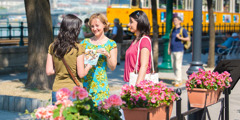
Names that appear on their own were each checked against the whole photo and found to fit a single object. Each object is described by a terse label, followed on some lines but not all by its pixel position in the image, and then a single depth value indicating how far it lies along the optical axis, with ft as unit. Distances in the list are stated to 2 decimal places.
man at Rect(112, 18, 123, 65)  55.36
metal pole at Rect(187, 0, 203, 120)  23.24
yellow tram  96.22
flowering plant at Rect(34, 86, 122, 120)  9.94
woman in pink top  16.21
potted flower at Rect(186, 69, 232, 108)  17.83
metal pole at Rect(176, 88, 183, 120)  14.60
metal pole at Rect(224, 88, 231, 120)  20.05
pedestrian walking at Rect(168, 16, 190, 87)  36.91
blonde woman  15.56
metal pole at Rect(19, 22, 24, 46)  51.88
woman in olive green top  13.92
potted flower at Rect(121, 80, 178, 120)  12.94
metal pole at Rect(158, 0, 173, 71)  48.19
